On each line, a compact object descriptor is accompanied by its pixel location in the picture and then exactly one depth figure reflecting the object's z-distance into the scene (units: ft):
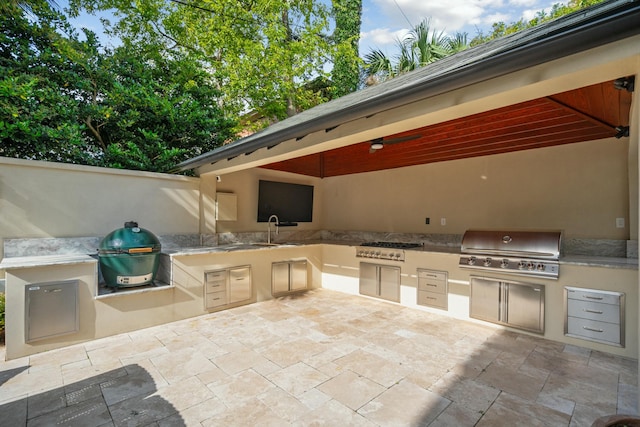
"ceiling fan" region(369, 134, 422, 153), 12.63
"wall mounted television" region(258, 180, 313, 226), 20.79
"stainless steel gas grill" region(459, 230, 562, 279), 12.51
